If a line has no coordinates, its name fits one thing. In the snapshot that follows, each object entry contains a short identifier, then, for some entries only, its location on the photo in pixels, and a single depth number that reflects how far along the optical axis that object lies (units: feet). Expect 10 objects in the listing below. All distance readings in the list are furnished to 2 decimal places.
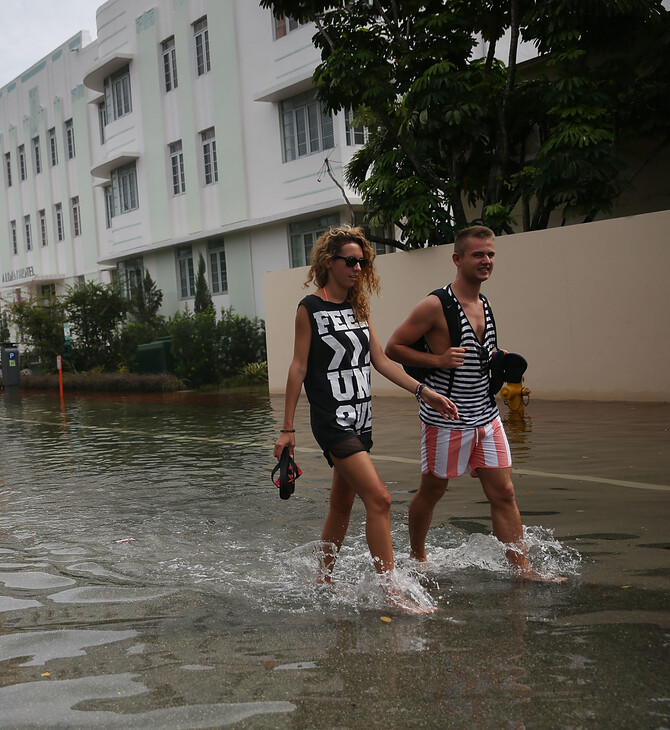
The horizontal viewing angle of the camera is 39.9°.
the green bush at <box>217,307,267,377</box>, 81.15
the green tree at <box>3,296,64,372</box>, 102.42
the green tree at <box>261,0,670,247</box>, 48.73
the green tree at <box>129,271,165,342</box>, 101.50
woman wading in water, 15.05
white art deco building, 82.33
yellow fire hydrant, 39.96
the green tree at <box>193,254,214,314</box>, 93.04
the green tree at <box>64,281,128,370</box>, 99.81
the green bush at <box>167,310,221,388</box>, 79.66
